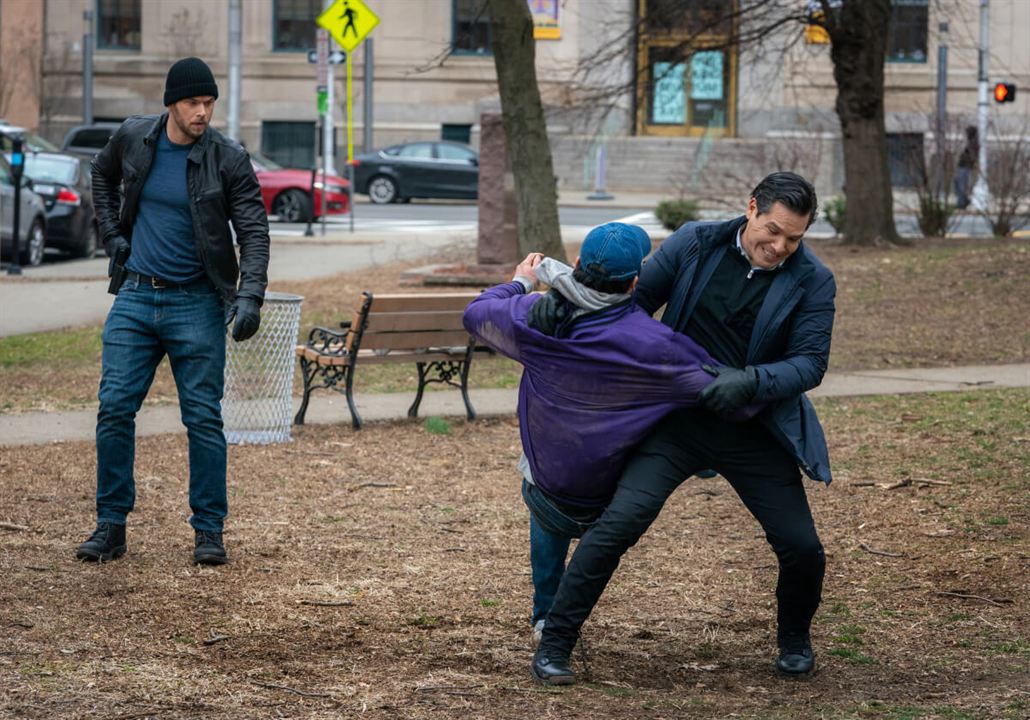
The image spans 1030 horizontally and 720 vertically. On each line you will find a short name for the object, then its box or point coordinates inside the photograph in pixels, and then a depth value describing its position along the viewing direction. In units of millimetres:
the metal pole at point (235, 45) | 34209
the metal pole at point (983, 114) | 21484
